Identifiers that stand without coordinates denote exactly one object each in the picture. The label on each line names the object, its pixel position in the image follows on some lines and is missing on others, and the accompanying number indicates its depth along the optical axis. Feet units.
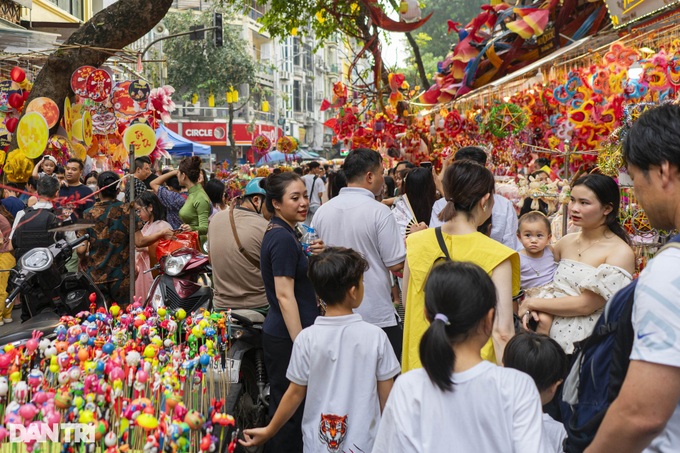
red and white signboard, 150.71
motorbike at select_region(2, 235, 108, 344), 17.72
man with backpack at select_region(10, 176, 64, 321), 24.72
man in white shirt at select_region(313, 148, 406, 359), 14.71
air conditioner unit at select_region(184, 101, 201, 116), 153.89
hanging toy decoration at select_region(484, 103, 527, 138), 30.22
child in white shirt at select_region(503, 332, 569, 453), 10.25
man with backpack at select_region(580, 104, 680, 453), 6.10
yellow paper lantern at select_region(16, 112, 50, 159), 23.68
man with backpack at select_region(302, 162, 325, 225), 46.37
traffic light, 66.26
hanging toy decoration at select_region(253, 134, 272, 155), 80.25
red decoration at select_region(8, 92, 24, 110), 32.63
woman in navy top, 13.34
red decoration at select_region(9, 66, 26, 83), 32.48
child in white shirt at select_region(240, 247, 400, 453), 10.98
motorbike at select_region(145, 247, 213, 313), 18.98
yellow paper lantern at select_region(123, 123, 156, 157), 22.95
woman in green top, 27.02
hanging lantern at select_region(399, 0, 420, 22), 42.52
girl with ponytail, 7.36
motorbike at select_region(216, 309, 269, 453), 16.07
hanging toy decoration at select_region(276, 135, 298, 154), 80.38
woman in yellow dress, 10.94
